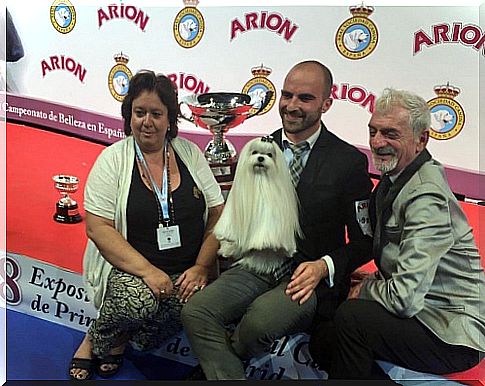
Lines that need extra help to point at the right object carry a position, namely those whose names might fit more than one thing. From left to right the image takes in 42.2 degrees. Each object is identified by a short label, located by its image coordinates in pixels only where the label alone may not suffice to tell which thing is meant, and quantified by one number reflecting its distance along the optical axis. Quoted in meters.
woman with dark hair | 2.48
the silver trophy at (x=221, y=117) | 2.53
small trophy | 2.58
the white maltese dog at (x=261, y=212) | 2.40
